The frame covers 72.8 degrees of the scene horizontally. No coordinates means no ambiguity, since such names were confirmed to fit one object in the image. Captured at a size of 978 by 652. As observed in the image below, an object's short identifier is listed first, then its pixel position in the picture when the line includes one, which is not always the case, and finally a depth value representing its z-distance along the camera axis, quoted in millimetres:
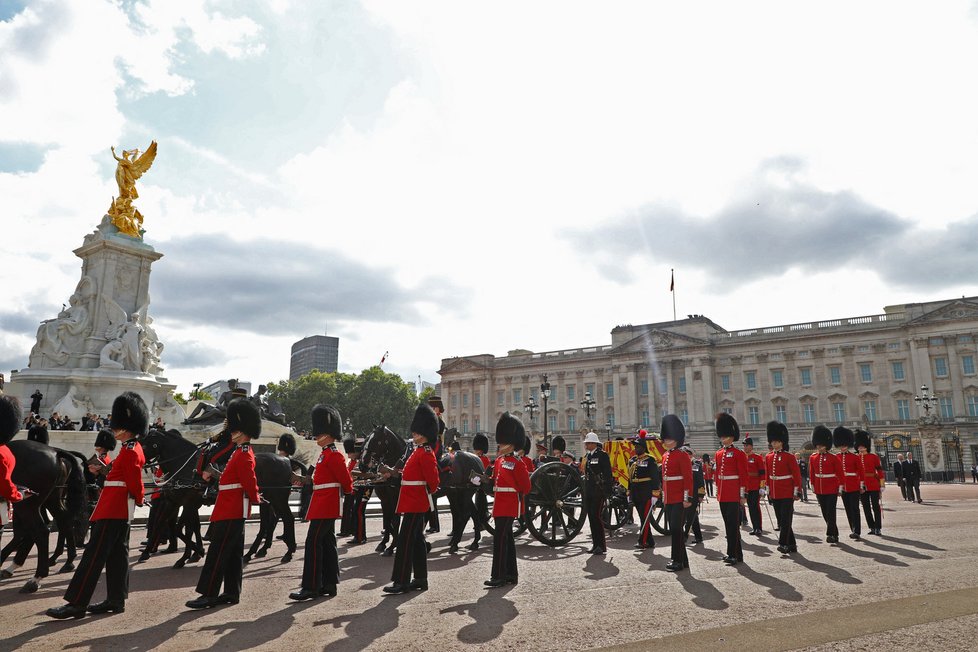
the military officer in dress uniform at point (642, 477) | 13477
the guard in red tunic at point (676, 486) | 9727
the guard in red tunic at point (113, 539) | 6695
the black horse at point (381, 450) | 10039
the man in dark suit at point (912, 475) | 25319
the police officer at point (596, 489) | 11688
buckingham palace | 66812
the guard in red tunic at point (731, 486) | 10438
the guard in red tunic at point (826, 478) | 13191
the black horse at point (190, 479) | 10258
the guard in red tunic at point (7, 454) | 7156
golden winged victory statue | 27906
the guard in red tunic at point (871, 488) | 14562
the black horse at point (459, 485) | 12359
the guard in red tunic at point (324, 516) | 7730
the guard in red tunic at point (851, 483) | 13899
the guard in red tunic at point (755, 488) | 14219
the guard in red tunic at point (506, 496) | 8609
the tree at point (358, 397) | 83250
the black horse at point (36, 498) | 8398
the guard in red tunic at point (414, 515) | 8031
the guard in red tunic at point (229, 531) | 7234
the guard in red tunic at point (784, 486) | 11742
